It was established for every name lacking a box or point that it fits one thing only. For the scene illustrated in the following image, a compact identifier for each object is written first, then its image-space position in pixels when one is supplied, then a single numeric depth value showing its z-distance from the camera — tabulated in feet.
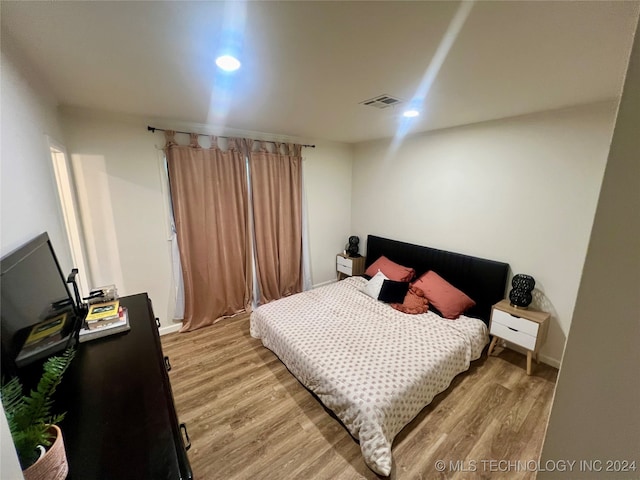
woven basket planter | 2.17
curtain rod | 8.69
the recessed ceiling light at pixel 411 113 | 7.63
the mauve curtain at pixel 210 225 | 9.39
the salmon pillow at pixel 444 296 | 8.95
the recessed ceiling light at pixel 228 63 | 4.54
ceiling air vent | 6.50
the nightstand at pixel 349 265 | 13.54
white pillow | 10.41
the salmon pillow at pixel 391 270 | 10.84
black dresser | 2.68
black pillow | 9.89
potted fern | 2.17
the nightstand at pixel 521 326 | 7.46
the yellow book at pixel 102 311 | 5.22
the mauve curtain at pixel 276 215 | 11.08
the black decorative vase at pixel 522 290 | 7.94
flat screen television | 2.85
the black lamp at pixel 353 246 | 13.84
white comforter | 5.46
